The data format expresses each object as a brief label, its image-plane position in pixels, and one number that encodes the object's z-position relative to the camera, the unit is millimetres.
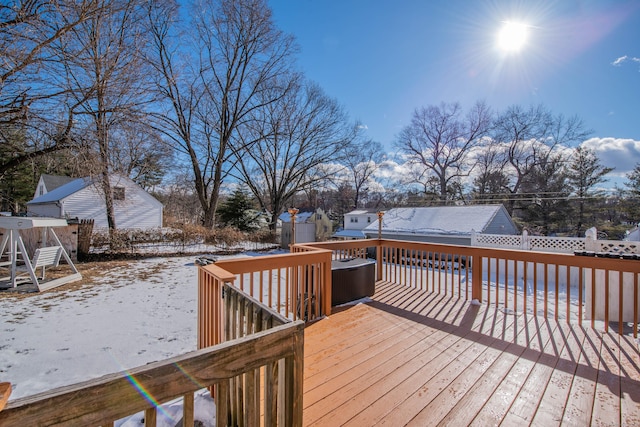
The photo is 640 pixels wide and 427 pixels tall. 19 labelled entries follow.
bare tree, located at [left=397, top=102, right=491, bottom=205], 20859
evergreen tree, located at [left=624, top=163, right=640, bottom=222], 14844
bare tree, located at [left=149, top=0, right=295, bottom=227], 12899
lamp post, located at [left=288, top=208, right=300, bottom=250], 5171
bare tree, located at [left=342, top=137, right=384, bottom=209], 18125
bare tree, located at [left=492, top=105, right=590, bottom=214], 18375
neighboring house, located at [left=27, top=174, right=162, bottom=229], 14617
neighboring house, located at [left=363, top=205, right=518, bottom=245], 12617
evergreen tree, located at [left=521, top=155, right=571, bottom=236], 18359
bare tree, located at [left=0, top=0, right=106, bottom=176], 4301
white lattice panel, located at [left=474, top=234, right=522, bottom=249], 9812
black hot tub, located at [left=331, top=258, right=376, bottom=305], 3891
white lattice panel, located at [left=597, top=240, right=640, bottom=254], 4211
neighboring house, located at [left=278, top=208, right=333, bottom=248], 13951
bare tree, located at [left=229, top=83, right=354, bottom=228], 16500
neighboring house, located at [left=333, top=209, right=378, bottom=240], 20103
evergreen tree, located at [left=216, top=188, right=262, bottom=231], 16812
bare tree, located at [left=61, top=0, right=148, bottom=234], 5707
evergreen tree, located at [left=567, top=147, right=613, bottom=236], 17078
